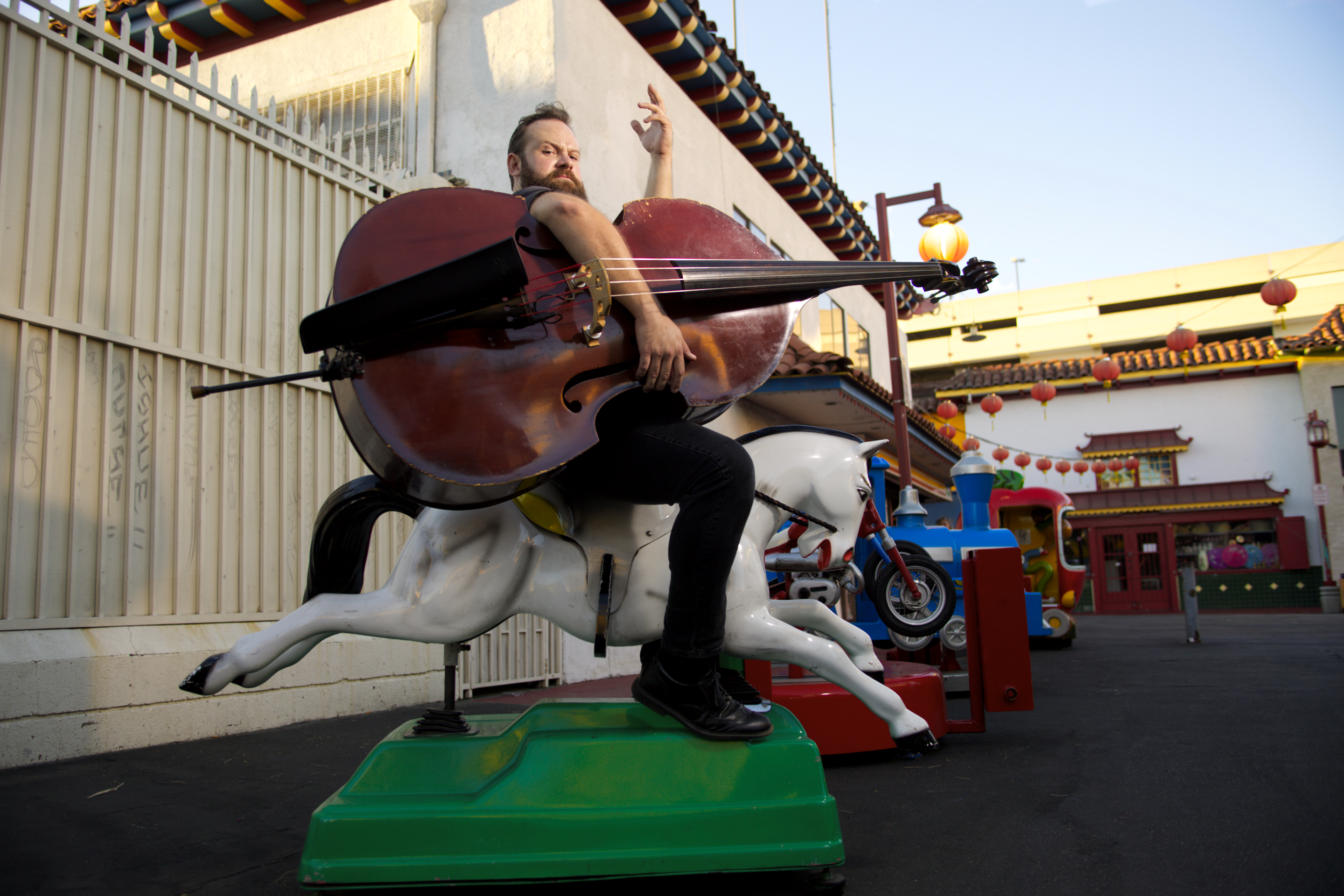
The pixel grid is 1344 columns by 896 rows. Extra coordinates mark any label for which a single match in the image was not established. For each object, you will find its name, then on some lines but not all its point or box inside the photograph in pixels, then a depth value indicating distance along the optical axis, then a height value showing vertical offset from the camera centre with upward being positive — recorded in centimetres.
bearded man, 209 +21
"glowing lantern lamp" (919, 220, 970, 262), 952 +343
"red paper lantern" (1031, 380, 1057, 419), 1933 +356
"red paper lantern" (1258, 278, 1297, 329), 1366 +394
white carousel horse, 231 -7
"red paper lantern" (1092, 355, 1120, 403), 1749 +358
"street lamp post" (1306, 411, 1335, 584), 2283 +267
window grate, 714 +388
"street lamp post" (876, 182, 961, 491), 970 +222
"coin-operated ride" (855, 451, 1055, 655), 500 -4
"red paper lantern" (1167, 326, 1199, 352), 1602 +381
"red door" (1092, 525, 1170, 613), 2459 -75
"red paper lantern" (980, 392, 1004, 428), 1969 +336
